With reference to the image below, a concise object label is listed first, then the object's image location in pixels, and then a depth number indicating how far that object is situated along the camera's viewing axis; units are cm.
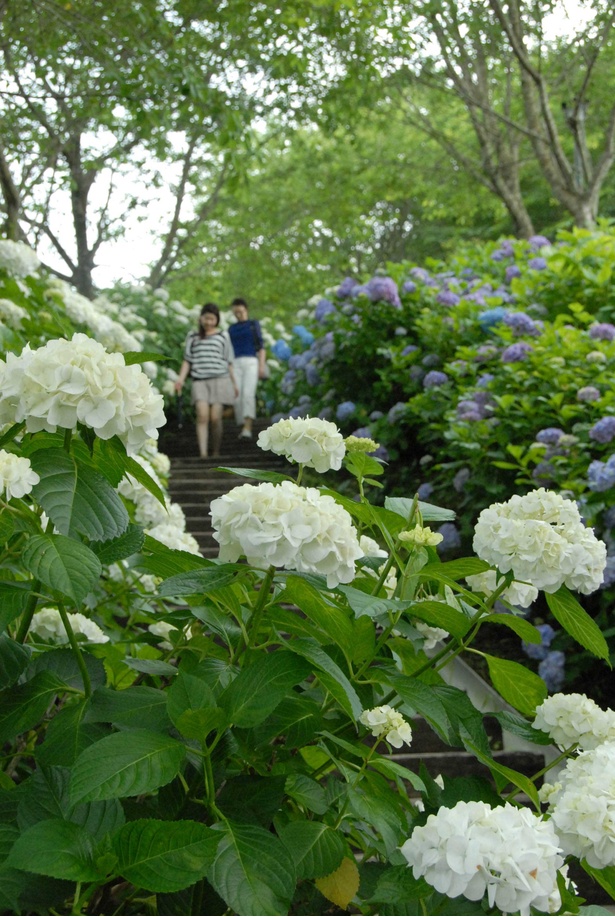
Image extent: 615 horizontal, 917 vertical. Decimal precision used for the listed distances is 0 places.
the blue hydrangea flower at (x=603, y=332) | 568
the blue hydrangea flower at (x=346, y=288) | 888
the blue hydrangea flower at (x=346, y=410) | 780
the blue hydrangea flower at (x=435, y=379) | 671
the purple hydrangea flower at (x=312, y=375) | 915
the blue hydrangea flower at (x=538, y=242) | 869
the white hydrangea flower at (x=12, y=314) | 415
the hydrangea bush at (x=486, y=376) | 480
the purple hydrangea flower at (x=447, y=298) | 756
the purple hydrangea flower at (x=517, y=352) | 577
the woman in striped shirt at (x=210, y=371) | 1015
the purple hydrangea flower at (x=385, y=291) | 823
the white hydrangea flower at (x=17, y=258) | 502
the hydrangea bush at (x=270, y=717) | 109
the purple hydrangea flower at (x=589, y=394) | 490
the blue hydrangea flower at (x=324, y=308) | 927
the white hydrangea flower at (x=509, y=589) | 162
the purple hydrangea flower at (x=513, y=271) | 786
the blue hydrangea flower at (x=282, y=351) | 1271
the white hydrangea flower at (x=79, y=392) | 126
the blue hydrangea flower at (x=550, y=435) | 486
